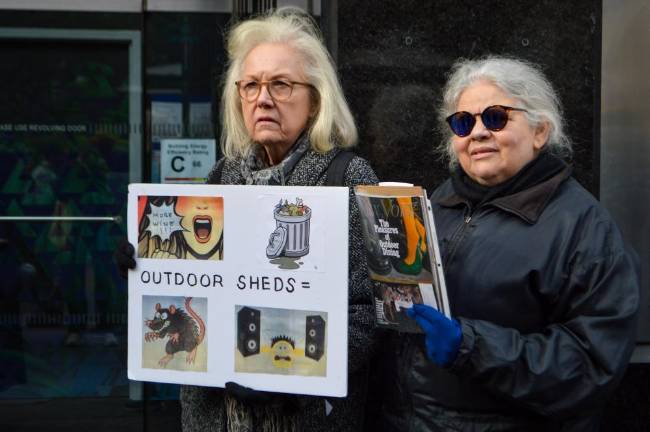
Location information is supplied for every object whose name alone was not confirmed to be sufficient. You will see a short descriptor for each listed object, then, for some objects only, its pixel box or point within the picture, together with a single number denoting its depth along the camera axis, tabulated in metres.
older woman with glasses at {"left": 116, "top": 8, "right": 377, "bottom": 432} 2.67
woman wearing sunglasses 2.19
